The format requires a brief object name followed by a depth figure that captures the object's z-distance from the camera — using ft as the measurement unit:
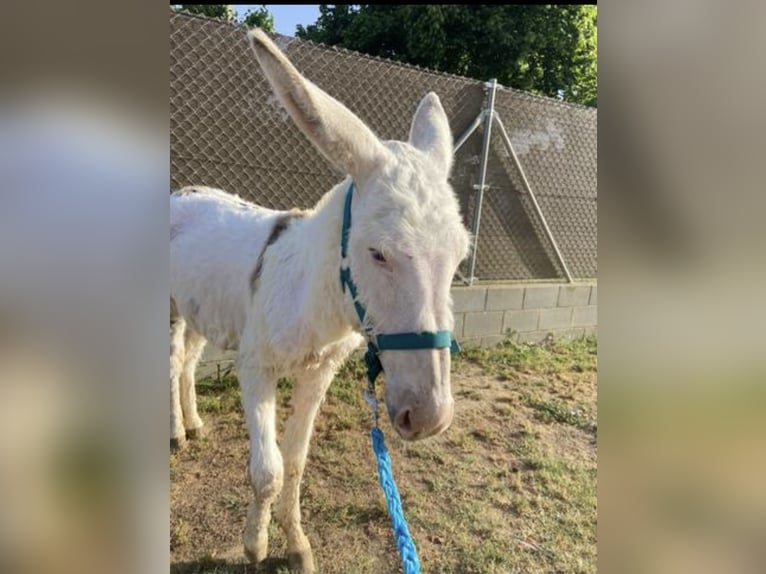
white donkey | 4.61
